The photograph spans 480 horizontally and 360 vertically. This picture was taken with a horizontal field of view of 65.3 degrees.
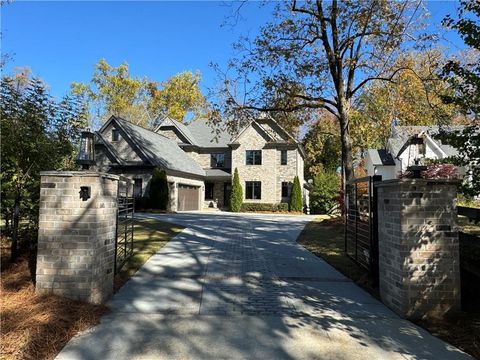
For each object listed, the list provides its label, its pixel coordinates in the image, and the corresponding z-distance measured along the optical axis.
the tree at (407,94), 13.94
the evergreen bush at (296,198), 30.23
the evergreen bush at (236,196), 30.84
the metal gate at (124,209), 6.90
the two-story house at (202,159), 27.20
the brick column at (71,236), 5.03
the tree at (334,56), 14.12
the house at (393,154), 33.25
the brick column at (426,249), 5.01
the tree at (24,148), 6.71
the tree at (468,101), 5.45
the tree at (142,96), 46.19
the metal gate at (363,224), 6.46
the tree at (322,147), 39.56
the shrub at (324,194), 29.64
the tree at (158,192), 25.48
